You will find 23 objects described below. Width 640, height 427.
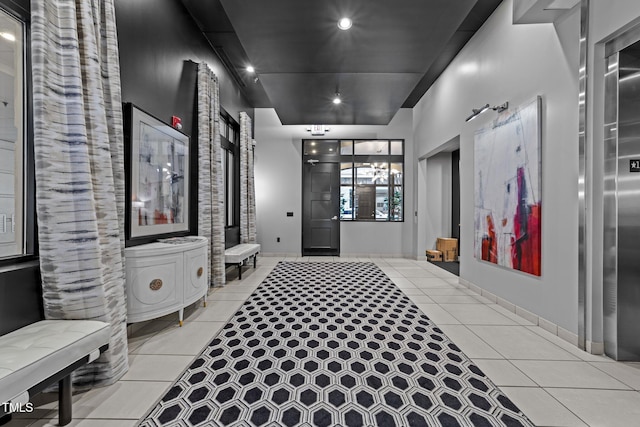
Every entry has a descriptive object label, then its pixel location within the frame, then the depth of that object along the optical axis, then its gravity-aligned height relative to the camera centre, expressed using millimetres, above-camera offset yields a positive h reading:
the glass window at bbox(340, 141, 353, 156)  7277 +1726
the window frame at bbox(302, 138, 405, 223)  7199 +1412
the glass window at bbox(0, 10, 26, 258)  1695 +482
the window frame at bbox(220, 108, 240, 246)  5183 +1060
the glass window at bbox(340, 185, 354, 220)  7312 +279
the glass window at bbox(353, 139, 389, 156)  7246 +1715
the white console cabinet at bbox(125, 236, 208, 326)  2332 -591
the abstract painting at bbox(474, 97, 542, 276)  2861 +256
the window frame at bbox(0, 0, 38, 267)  1785 +379
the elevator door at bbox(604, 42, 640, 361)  2104 +85
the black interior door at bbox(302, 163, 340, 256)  7262 +120
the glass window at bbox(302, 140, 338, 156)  7281 +1733
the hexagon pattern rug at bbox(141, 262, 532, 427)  1571 -1160
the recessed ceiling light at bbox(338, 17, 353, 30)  3087 +2155
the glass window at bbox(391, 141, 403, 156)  7234 +1710
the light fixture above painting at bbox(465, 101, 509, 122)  3318 +1335
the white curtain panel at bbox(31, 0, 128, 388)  1681 +251
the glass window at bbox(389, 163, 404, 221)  7207 +634
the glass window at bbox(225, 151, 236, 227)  5527 +523
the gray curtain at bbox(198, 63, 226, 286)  3830 +574
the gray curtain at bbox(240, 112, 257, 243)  5641 +581
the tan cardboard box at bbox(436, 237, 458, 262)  6355 -856
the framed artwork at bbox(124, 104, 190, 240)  2629 +407
